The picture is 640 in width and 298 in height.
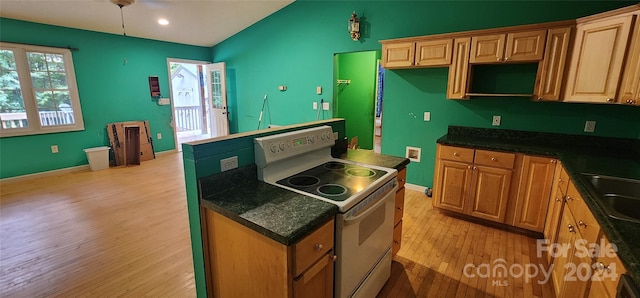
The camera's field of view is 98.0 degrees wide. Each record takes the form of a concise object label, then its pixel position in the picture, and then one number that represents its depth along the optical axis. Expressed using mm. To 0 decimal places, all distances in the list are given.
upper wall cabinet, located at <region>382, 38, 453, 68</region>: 3069
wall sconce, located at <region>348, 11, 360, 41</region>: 3947
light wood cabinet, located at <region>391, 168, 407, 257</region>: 2211
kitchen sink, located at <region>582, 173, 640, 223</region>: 1479
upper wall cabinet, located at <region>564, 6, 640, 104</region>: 2064
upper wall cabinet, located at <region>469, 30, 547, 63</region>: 2600
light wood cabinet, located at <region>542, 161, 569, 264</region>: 2070
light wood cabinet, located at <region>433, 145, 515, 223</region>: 2723
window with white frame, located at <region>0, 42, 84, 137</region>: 4094
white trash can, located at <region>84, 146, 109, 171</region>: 4727
